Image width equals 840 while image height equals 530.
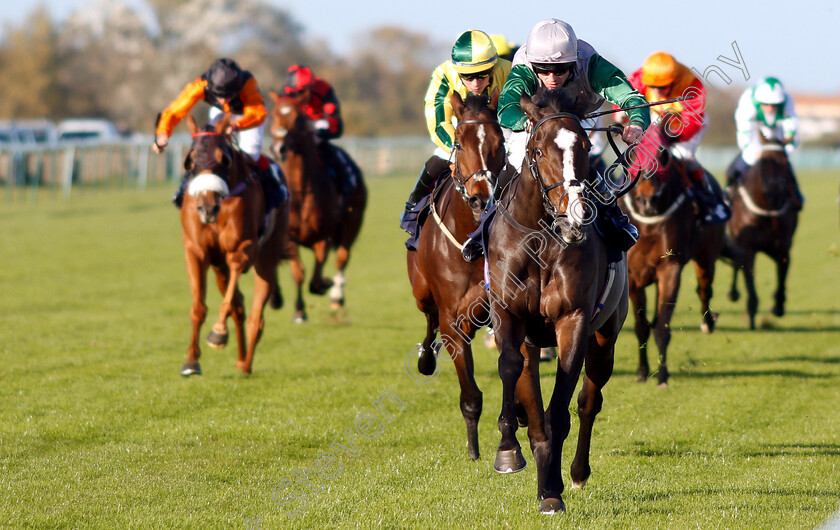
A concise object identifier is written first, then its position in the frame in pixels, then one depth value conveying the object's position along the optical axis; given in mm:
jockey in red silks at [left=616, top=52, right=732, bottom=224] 15786
